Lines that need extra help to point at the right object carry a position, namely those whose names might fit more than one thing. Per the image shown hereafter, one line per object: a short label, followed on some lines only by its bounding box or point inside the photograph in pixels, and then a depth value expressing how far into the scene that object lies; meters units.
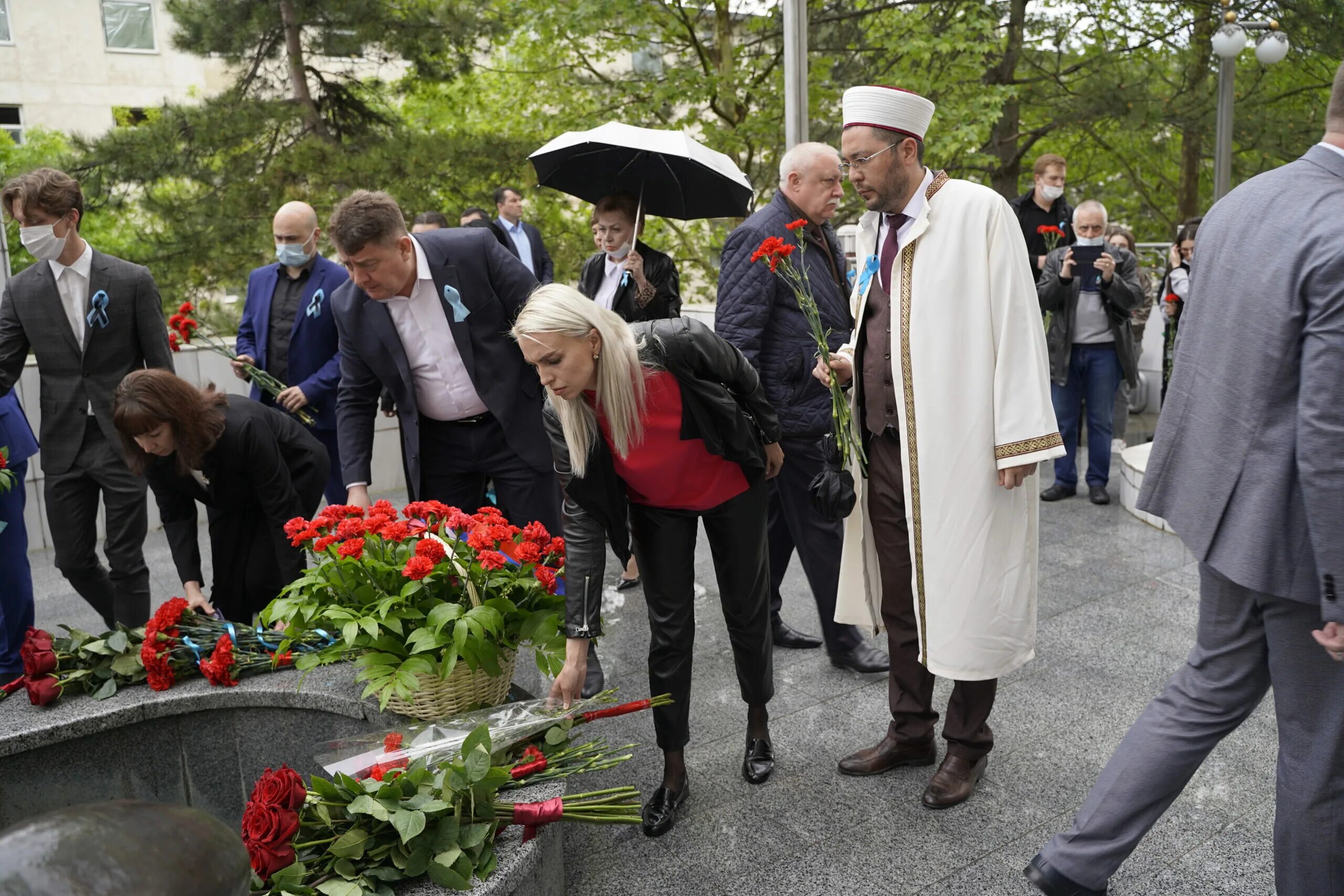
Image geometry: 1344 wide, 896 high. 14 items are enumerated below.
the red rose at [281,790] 2.44
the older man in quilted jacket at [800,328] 4.35
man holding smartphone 7.07
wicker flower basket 3.20
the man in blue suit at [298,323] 5.62
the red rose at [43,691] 3.46
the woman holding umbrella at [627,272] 5.31
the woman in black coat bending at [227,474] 3.92
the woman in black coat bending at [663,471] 2.92
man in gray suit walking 2.20
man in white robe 3.12
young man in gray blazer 4.82
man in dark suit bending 4.05
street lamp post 11.43
